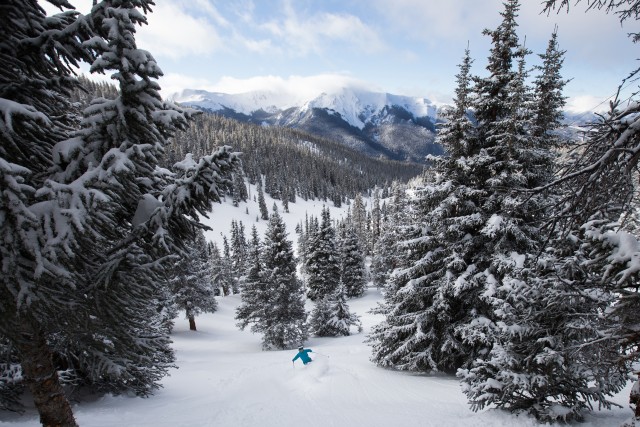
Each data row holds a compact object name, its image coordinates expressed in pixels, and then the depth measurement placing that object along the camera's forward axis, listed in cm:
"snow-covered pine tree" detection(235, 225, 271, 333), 2756
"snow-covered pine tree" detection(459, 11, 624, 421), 736
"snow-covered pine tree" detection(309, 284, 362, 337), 2980
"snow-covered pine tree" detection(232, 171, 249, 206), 12783
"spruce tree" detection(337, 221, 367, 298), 4628
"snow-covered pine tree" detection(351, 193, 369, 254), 8157
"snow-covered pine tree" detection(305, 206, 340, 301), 3988
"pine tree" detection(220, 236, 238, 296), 6412
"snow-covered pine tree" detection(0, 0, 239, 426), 329
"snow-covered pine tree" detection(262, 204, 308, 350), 2629
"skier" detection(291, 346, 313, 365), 1472
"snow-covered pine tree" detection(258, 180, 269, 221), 12646
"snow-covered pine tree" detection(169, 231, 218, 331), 3138
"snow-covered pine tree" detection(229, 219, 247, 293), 7625
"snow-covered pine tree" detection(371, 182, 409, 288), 4722
